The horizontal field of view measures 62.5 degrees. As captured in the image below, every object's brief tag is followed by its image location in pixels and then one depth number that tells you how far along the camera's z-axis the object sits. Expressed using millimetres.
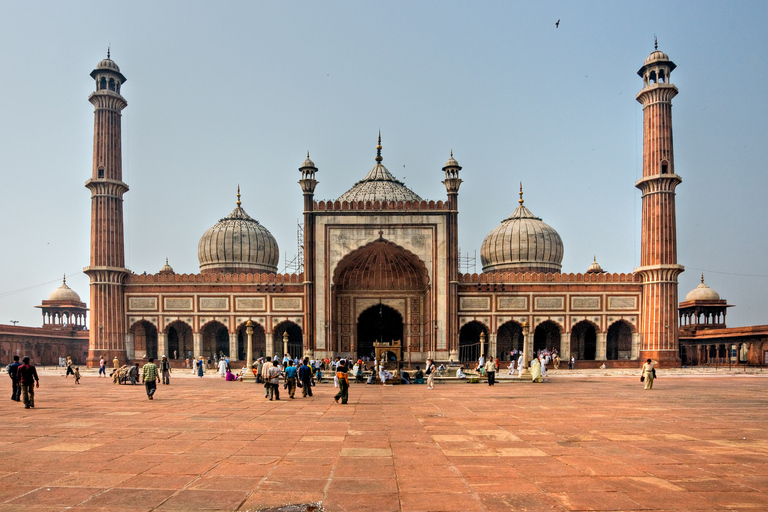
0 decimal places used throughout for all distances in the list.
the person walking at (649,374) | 17828
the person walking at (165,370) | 21016
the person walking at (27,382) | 12461
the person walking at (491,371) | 20344
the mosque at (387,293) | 33875
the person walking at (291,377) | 15258
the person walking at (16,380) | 13449
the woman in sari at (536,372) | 21859
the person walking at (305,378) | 15898
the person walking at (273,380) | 14875
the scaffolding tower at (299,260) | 44603
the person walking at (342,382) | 13930
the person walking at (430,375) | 19359
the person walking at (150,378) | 14727
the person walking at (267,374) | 15059
